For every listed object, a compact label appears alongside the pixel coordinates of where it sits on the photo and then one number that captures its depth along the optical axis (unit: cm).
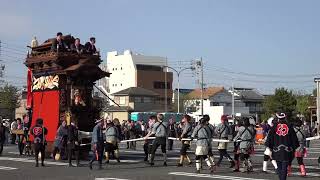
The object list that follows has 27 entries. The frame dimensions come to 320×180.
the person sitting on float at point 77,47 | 2284
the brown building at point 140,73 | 11562
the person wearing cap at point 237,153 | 1720
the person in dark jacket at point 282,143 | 1209
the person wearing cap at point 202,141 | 1662
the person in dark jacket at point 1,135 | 2462
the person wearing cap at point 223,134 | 1842
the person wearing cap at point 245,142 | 1681
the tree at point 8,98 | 7970
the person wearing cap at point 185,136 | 1911
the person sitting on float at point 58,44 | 2246
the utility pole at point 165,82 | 10826
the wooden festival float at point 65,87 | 2231
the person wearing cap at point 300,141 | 1642
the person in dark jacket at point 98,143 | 1814
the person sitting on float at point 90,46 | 2323
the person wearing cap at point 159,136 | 1900
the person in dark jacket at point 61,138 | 2056
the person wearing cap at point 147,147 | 2100
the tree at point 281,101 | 8292
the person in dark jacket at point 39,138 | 1888
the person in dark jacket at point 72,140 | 1952
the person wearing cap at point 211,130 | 1679
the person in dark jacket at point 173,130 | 3209
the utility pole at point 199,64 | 7791
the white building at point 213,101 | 9178
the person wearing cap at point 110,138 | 2078
